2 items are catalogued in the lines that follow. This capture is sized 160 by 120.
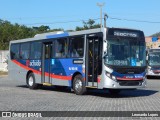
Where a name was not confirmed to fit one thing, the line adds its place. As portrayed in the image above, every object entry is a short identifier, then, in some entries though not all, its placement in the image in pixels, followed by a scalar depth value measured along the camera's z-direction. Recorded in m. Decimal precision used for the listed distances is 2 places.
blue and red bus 18.84
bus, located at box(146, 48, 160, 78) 38.29
